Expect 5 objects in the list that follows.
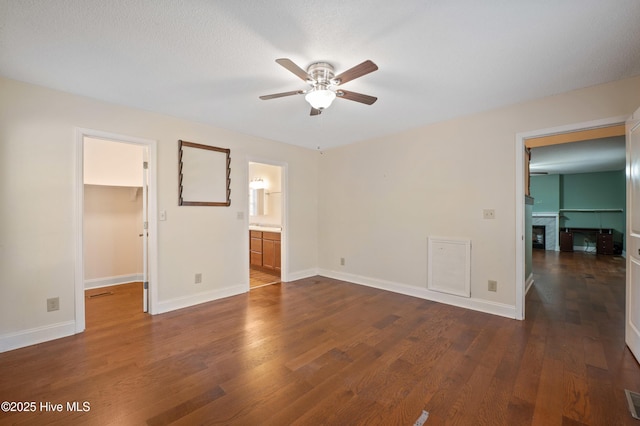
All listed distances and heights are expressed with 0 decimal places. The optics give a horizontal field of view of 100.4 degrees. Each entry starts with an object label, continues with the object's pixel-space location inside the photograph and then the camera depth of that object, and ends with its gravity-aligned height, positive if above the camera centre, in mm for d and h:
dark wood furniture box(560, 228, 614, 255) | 7188 -709
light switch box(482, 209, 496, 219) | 3162 -16
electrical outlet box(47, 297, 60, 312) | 2555 -902
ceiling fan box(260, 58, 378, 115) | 2131 +1009
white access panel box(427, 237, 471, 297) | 3371 -705
